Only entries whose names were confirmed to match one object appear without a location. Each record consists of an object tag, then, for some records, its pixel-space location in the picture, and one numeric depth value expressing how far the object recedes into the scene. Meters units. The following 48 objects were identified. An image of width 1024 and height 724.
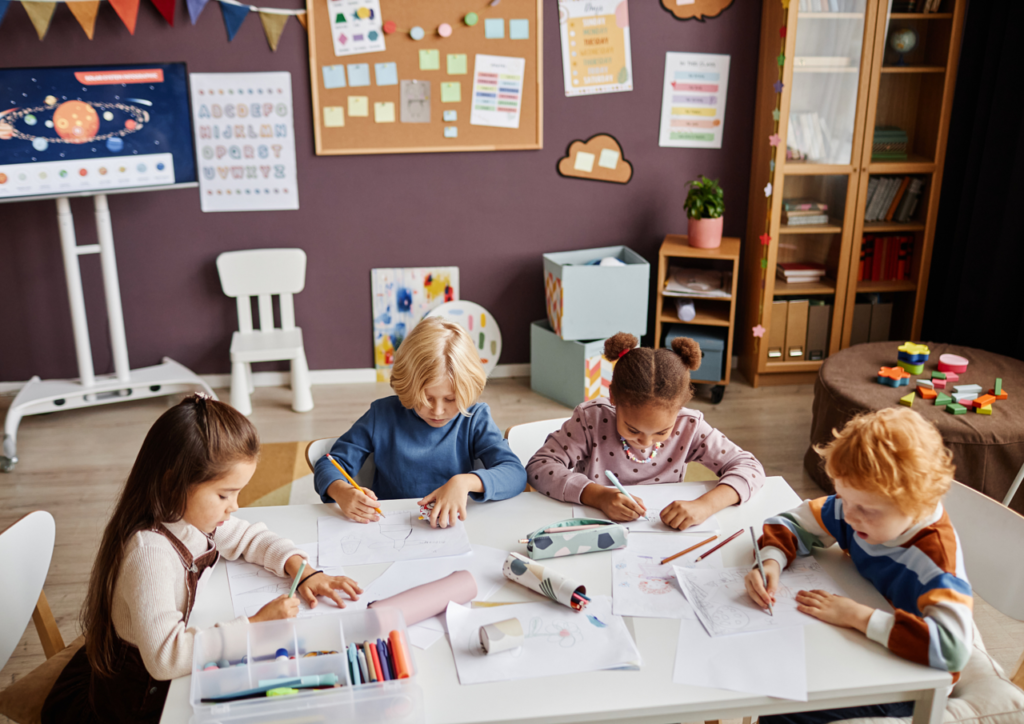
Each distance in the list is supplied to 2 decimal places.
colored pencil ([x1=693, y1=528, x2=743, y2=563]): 1.43
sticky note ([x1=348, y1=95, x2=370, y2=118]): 3.61
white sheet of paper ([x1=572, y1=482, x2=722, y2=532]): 1.54
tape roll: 1.18
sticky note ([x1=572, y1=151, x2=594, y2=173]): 3.80
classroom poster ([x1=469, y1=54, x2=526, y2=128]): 3.63
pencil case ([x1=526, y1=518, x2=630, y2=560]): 1.44
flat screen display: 3.11
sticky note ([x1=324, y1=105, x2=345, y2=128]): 3.61
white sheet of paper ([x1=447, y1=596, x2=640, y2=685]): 1.16
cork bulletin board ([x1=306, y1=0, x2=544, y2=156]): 3.52
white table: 1.09
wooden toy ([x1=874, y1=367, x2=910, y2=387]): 2.87
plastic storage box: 1.04
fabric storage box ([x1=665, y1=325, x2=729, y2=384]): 3.71
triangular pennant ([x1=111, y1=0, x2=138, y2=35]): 3.32
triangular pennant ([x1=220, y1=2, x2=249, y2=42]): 3.42
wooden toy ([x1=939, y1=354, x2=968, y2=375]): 2.92
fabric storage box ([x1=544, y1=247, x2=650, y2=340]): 3.52
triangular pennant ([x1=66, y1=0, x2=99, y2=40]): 3.29
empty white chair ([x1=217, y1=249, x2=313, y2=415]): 3.60
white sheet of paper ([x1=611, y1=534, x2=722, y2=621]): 1.30
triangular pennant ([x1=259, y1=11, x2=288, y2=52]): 3.45
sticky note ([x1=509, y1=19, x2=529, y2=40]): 3.58
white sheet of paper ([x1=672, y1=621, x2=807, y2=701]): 1.13
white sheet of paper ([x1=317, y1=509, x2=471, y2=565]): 1.45
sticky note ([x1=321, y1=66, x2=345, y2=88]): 3.55
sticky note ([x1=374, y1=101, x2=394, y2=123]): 3.62
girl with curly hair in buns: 1.60
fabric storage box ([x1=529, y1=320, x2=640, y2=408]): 3.58
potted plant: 3.65
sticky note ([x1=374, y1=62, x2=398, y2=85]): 3.57
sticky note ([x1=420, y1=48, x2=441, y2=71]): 3.58
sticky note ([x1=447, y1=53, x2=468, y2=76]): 3.60
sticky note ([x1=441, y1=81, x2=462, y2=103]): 3.63
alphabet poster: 3.54
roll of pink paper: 1.26
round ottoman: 2.52
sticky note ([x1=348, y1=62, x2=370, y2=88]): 3.56
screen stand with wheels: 3.36
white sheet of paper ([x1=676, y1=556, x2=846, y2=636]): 1.26
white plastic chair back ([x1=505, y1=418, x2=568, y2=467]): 2.01
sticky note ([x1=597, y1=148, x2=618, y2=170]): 3.81
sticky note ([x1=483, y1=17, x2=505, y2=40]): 3.57
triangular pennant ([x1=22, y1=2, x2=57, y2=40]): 3.24
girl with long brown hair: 1.21
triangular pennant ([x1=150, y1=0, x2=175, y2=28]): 3.38
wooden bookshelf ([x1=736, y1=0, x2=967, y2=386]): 3.46
